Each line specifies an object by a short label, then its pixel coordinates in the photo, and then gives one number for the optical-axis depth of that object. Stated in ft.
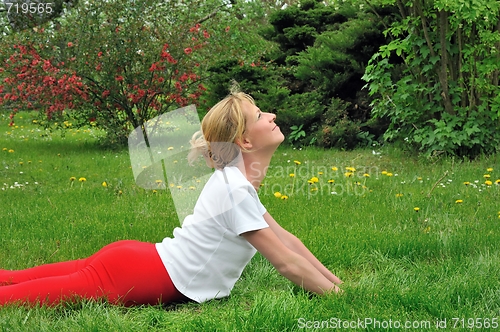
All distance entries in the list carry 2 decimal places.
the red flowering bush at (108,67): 26.63
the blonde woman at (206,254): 7.97
